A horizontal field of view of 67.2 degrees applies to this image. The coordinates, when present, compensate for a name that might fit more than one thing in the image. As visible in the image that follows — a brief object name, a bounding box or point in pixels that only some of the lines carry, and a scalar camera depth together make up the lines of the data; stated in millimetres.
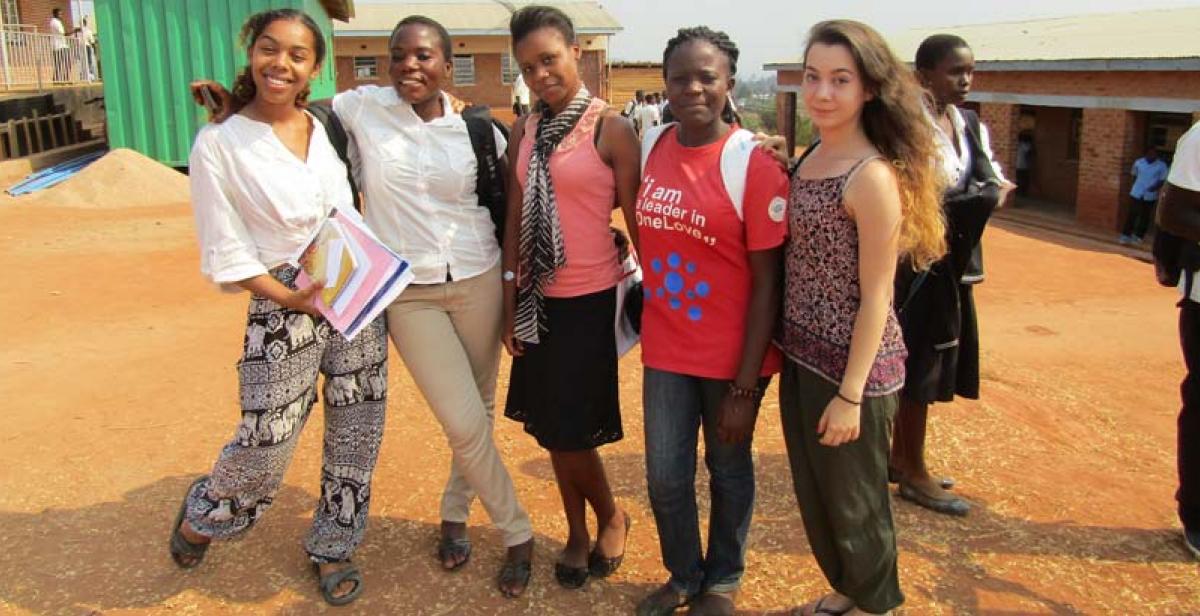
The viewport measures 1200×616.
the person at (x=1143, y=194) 12703
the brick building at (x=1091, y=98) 12867
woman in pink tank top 2908
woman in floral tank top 2438
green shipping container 14734
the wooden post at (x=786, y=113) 22694
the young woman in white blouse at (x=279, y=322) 2824
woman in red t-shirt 2629
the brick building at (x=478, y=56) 30875
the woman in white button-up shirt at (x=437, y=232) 3021
